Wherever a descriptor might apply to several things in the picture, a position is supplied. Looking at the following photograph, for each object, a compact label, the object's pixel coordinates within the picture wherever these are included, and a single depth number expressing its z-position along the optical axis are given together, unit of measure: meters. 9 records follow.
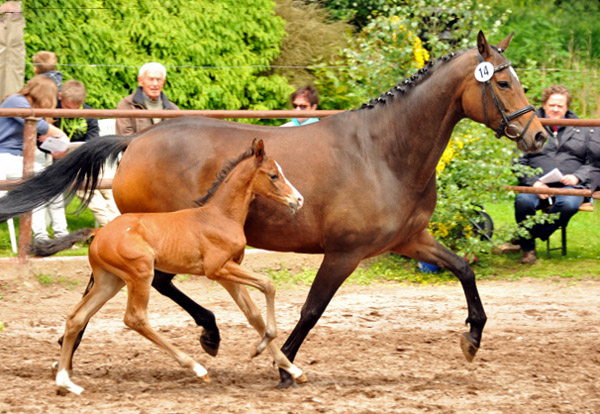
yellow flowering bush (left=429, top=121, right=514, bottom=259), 16.50
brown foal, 9.62
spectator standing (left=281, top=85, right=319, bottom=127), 17.06
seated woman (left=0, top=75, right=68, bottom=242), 15.78
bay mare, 10.41
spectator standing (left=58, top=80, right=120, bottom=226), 16.45
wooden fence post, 15.24
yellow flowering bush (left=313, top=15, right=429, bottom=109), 17.02
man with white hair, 16.05
